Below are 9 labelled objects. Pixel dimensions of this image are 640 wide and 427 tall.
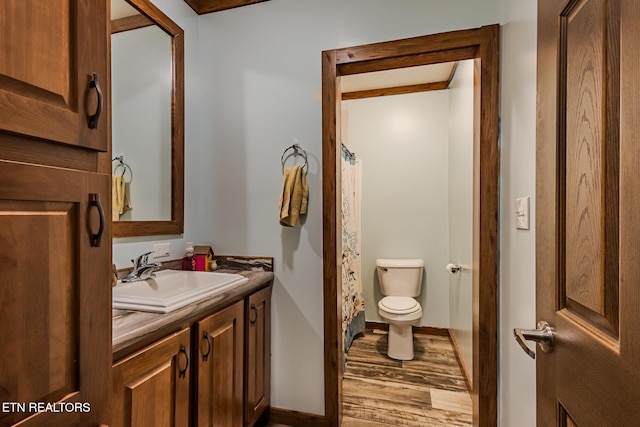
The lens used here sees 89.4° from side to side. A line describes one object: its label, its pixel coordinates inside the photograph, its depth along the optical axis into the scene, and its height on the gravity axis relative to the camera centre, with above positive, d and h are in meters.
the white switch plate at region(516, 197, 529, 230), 1.22 +0.00
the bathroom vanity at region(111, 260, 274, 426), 0.96 -0.56
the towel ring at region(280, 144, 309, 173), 1.87 +0.35
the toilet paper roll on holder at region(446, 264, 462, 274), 2.49 -0.43
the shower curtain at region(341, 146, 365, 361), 2.72 -0.35
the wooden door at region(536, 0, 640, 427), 0.50 +0.00
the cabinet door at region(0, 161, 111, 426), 0.56 -0.16
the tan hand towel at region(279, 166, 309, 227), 1.79 +0.10
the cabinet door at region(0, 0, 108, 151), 0.56 +0.28
